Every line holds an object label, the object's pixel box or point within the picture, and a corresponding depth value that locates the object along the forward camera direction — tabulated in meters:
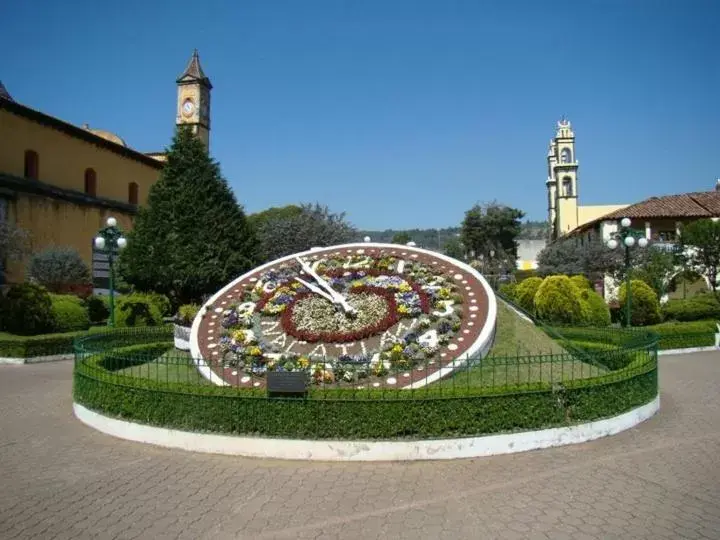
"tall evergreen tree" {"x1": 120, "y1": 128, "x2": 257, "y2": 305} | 22.73
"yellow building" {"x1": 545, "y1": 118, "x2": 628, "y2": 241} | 55.78
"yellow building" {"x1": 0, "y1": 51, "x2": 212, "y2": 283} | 28.03
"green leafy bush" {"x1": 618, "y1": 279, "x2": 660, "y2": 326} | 19.52
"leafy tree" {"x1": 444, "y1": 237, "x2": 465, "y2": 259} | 77.06
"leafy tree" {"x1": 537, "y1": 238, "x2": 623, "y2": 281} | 31.06
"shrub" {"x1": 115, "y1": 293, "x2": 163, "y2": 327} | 19.64
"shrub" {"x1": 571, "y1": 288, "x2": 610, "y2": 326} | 17.31
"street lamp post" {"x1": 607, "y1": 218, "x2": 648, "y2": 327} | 16.14
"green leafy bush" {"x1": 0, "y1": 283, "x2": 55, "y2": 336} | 17.44
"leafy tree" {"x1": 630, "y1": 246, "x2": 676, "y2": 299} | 25.98
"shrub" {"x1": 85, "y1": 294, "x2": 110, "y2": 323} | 21.58
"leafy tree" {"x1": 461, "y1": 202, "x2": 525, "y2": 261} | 58.81
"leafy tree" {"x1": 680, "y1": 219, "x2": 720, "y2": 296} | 23.53
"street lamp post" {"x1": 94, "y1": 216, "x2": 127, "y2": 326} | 16.84
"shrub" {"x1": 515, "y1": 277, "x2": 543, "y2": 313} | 19.67
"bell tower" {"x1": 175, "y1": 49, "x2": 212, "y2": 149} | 41.00
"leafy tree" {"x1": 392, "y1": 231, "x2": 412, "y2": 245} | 86.50
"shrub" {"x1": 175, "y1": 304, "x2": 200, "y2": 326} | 12.46
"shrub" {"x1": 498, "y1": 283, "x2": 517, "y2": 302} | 25.40
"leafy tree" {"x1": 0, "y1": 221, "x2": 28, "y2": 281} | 22.66
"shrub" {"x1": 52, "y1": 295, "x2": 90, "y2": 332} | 18.30
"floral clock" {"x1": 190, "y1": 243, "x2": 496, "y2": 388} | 8.05
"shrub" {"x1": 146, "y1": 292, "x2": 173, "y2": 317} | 22.54
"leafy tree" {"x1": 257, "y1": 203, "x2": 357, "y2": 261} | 28.84
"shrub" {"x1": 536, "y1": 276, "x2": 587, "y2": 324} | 16.62
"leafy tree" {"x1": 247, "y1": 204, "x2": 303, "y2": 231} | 59.25
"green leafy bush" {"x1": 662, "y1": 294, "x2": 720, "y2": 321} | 19.95
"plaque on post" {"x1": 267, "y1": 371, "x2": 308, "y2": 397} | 6.87
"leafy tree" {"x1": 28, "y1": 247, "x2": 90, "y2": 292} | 24.91
